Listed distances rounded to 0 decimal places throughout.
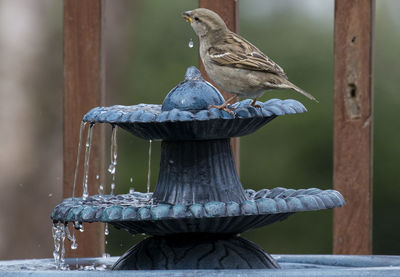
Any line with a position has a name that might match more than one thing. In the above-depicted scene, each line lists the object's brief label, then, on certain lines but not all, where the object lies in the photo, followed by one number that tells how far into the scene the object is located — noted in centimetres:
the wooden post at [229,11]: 817
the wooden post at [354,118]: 789
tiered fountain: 571
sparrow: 718
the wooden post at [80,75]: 820
